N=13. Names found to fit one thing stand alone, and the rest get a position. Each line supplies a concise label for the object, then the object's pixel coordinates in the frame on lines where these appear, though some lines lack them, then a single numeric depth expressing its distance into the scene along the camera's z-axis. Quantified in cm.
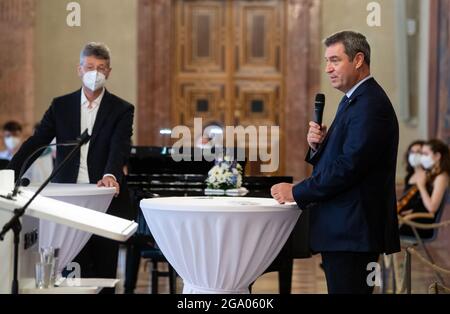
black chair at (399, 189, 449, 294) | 1287
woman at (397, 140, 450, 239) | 1356
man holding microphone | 665
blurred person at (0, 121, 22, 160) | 1686
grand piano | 1036
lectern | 552
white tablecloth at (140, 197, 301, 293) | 720
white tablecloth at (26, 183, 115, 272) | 812
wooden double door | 2058
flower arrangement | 1082
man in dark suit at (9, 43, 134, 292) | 903
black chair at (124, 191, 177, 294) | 1066
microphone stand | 547
